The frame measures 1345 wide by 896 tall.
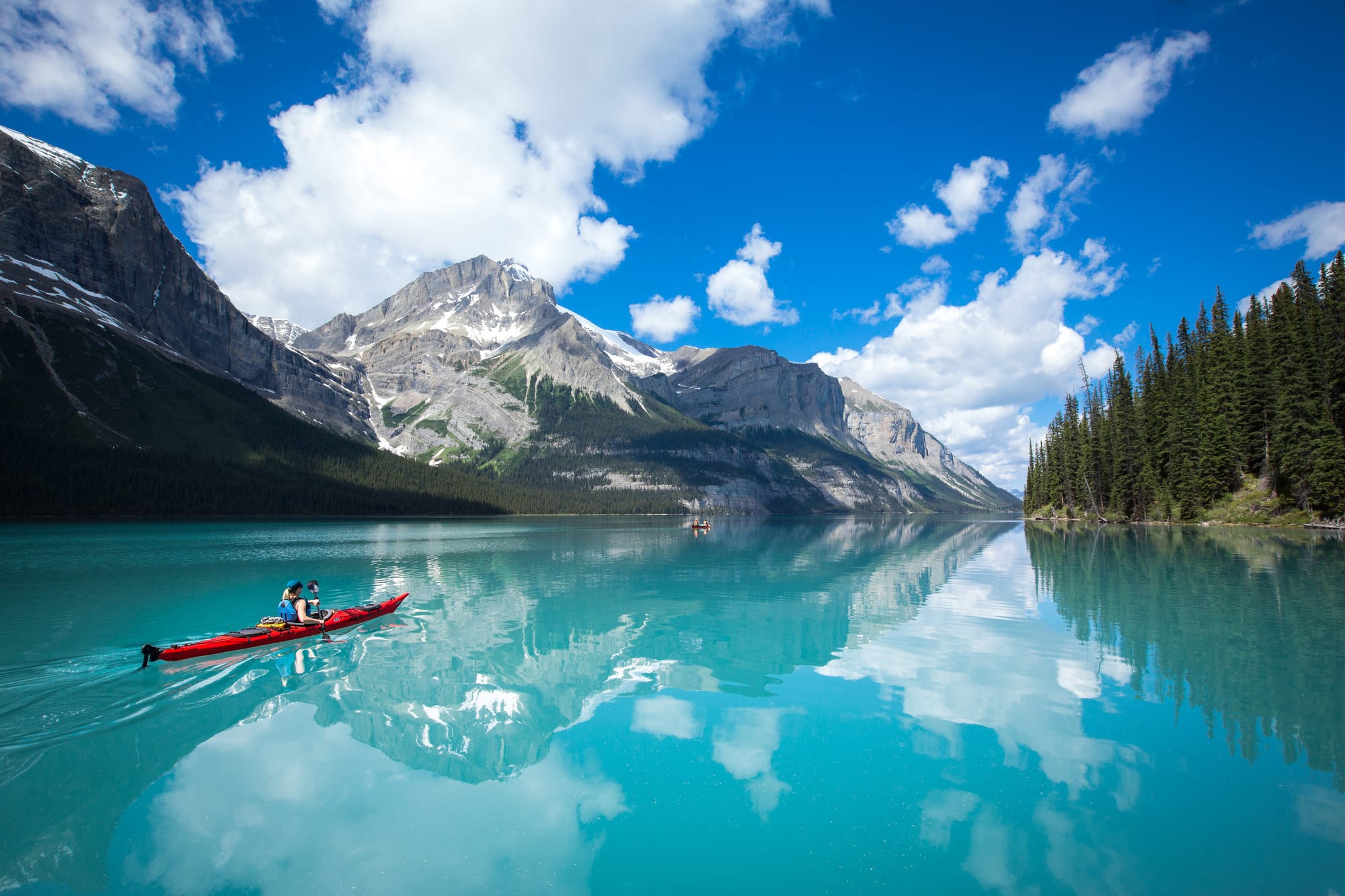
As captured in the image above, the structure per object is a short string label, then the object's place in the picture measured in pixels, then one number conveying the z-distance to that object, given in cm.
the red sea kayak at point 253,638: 2277
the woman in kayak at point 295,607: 2730
